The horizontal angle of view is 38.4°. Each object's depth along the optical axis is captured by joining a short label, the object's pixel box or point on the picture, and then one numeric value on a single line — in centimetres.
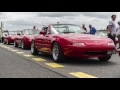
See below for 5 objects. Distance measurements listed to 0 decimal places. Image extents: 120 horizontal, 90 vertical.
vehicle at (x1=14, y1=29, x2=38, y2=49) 939
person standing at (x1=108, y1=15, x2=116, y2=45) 818
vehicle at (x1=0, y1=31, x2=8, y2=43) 1560
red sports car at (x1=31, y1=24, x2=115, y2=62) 511
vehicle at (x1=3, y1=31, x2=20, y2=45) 1311
